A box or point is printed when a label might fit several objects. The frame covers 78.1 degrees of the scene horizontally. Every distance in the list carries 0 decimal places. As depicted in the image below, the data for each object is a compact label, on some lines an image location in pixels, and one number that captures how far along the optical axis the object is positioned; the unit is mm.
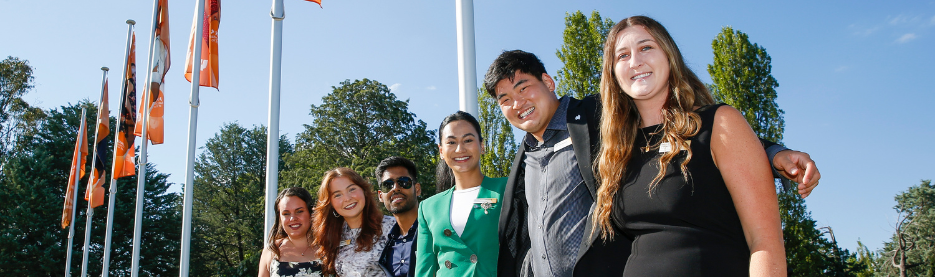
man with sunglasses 4020
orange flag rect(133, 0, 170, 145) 10633
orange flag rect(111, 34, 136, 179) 12844
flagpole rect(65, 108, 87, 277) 17597
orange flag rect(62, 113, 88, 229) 17469
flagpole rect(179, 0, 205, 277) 8492
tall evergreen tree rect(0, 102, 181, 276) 22091
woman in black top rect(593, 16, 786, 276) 1617
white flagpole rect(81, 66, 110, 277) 16084
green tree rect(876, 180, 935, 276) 28359
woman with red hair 4098
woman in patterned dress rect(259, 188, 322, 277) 4262
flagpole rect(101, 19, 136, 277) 14194
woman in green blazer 2967
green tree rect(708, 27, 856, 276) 19000
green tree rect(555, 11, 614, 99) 19078
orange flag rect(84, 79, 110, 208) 15703
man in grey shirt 1997
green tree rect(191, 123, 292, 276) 28734
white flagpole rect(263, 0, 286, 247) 6602
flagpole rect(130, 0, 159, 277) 11250
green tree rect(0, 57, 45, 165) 27516
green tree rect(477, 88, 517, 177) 21219
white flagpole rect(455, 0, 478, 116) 4430
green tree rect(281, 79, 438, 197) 24578
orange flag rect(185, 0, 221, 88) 8633
